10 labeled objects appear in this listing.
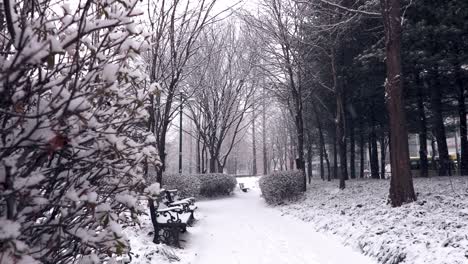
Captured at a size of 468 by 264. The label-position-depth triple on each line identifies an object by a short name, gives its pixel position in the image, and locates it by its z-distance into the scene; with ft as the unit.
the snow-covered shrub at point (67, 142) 5.53
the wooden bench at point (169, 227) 24.79
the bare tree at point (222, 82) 73.67
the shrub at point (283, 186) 49.19
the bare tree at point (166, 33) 24.94
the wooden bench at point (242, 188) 78.70
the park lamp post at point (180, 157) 69.42
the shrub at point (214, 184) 63.05
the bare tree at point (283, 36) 55.31
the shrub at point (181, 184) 54.60
